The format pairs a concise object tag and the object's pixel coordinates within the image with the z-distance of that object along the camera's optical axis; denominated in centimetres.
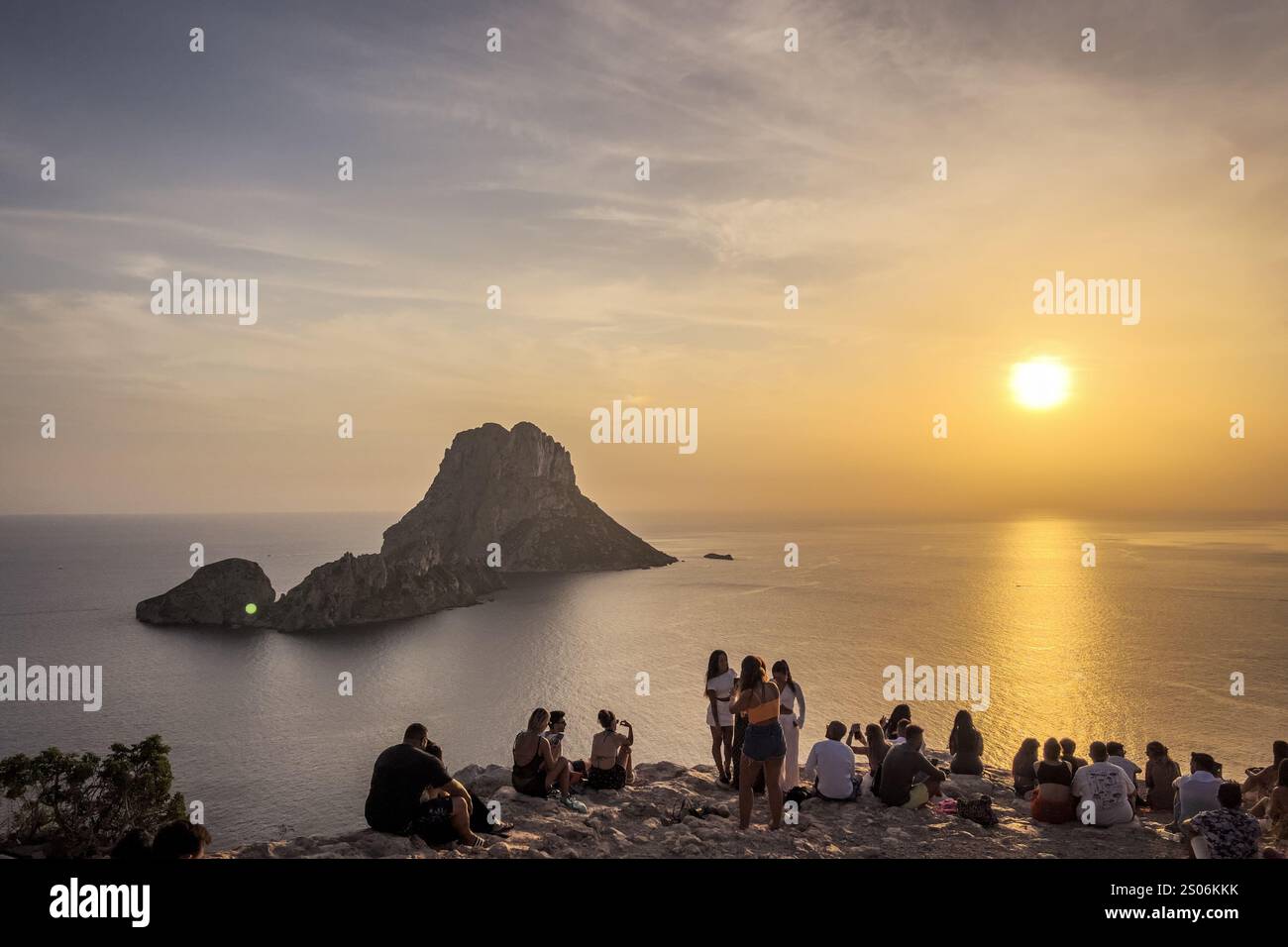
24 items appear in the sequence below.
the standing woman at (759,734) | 1158
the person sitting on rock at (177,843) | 743
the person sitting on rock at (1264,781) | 1458
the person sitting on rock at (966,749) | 1725
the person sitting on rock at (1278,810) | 1207
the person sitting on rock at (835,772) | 1422
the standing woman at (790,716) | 1459
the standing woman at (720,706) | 1543
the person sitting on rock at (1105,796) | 1298
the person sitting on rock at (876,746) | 1661
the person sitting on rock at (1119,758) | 1519
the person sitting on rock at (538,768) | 1455
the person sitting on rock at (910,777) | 1388
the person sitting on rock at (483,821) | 1198
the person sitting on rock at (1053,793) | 1323
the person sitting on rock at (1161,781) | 1512
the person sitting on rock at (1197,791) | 1277
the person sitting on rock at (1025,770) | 1593
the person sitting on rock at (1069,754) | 1508
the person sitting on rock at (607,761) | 1560
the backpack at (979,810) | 1305
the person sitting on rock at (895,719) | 1701
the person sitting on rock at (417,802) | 1091
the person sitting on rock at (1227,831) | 971
